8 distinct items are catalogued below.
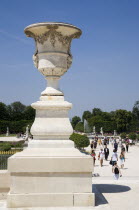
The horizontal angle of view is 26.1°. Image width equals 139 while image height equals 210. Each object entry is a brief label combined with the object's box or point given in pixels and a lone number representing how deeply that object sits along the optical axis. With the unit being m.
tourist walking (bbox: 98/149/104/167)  19.73
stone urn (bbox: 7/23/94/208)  5.87
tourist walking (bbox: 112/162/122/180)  11.59
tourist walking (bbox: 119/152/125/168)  18.58
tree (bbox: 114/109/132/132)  85.00
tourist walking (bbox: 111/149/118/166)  15.30
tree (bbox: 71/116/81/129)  133.62
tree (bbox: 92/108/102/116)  127.12
